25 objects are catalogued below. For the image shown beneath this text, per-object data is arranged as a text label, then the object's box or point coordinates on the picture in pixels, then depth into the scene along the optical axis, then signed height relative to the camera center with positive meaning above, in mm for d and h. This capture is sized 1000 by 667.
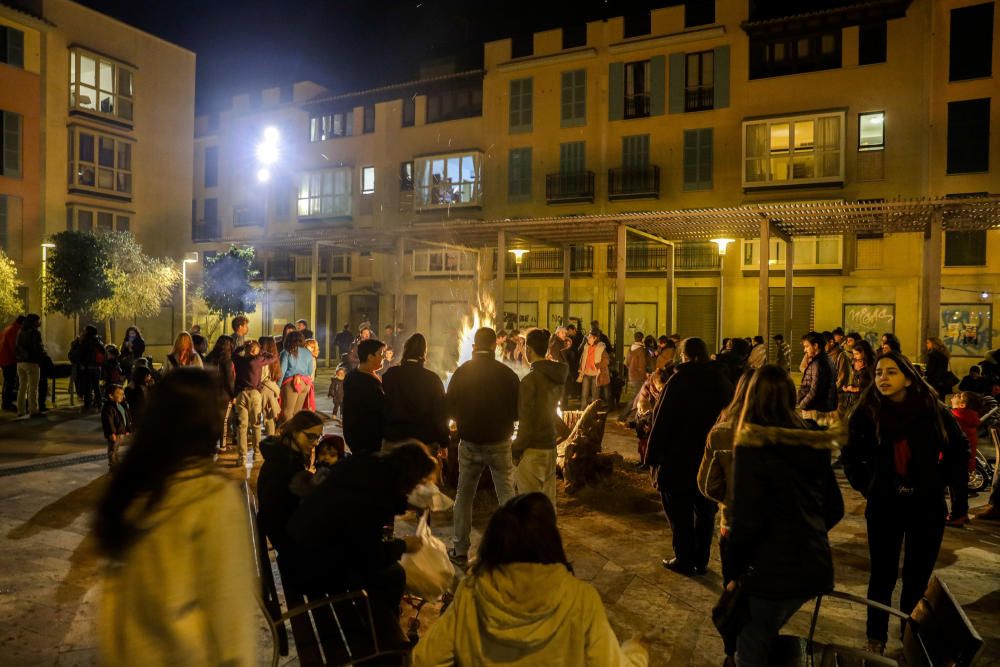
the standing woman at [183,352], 8844 -536
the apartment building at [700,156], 21094 +5872
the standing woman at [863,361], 8297 -466
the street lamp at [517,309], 19747 +268
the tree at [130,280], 23953 +1052
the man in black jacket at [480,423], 5312 -814
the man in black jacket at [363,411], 5371 -747
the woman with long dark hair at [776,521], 2889 -843
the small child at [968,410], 7001 -872
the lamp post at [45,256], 23312 +1737
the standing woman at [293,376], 9125 -831
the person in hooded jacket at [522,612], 2018 -862
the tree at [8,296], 19406 +317
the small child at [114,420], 8289 -1321
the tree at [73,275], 22688 +1086
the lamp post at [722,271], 23572 +1671
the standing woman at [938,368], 9727 -619
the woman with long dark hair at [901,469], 3676 -773
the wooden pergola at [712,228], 12891 +2099
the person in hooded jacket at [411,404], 5520 -706
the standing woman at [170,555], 1914 -676
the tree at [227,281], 30781 +1329
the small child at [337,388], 11789 -1309
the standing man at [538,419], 5371 -784
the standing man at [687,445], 5129 -928
